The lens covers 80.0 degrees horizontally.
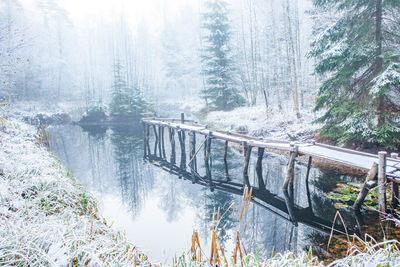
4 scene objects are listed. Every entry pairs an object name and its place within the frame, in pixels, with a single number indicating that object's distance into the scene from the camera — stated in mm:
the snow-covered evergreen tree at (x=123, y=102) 28359
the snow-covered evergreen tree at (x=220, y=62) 22094
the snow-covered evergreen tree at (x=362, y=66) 8156
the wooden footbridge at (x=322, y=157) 5688
